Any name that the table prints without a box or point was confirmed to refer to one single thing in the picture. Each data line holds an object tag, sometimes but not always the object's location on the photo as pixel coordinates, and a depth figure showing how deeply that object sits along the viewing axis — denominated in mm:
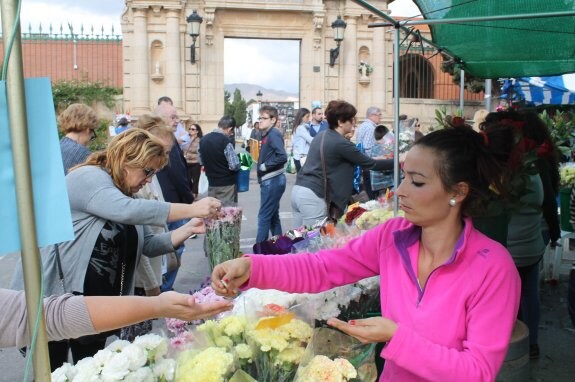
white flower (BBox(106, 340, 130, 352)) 1933
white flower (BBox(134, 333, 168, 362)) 1933
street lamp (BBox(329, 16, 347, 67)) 18625
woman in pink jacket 1586
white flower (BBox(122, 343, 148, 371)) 1823
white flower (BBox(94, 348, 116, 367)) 1853
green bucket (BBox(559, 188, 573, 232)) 5438
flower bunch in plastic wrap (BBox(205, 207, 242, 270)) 3836
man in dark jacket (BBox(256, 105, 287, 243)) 6922
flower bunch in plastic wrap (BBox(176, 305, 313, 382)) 1790
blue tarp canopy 9972
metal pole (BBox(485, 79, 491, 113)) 11578
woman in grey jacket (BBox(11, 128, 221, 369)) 2727
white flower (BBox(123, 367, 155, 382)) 1790
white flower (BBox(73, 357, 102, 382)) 1798
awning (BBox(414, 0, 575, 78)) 3906
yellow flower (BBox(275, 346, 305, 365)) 1889
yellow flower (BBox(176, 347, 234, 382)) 1739
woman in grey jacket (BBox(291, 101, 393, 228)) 5227
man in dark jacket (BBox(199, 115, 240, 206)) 6762
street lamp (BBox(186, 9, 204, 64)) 18234
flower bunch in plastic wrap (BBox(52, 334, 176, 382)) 1795
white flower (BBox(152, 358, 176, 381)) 1875
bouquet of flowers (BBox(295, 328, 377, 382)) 1790
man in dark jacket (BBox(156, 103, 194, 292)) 5387
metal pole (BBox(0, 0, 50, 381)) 1154
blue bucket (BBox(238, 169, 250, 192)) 7457
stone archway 19156
